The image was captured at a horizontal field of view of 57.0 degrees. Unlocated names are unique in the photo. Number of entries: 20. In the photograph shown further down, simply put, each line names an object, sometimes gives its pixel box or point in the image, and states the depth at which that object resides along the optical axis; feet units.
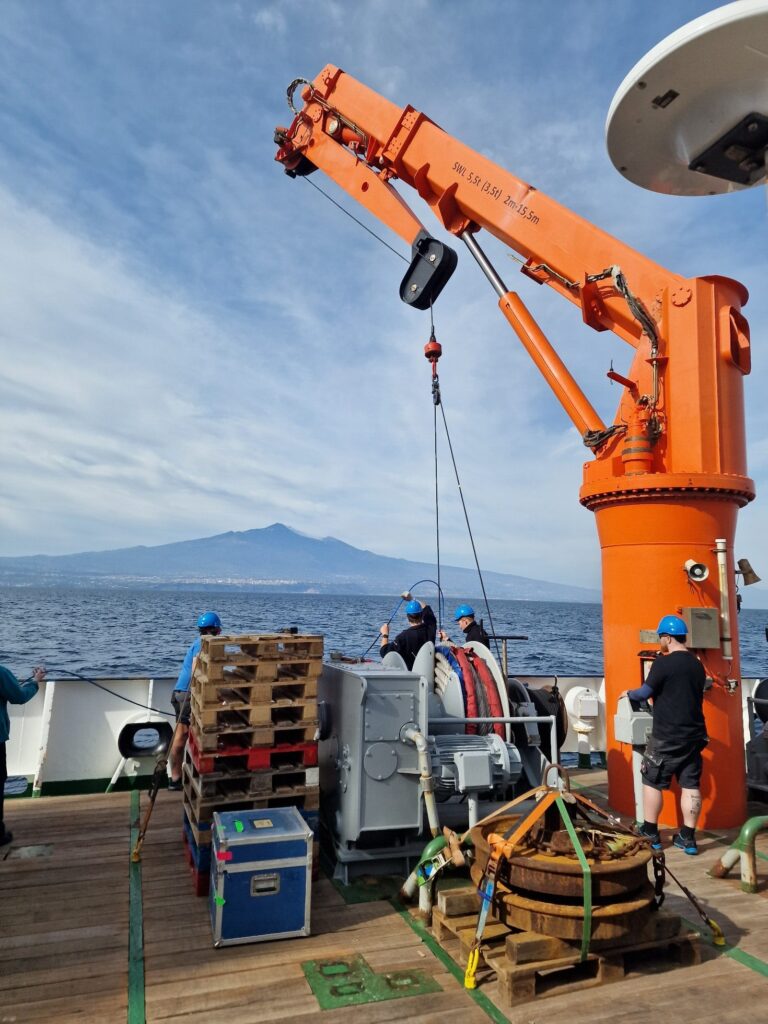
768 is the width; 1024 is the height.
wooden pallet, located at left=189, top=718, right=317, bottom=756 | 17.11
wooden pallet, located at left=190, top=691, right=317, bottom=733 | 17.16
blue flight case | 14.30
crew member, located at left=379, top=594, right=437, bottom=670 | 25.94
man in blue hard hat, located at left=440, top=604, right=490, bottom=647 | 26.69
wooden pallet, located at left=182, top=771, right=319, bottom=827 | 16.89
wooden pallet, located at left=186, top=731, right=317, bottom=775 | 17.16
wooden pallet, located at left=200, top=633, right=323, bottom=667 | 17.20
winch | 17.52
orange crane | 22.21
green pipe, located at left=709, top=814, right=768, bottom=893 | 16.89
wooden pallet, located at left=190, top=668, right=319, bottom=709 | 17.24
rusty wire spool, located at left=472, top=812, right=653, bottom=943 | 12.71
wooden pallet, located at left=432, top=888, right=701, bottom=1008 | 12.32
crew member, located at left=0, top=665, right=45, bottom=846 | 20.02
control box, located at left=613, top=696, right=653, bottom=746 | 21.09
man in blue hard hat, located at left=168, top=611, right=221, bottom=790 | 23.00
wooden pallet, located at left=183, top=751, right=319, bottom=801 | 17.15
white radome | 11.28
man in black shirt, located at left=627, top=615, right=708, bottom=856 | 19.58
